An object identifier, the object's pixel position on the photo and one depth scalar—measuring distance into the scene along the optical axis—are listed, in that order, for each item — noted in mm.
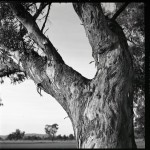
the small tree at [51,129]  126250
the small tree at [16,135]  139625
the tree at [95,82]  4617
